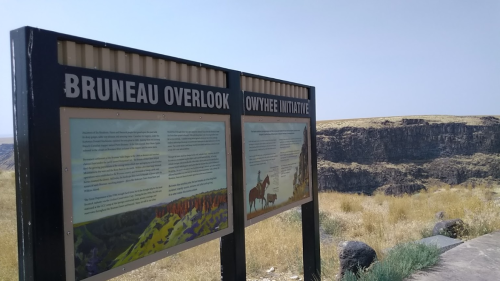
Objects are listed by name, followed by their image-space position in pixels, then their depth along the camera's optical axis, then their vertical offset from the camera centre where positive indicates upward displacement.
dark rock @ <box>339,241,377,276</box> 5.10 -1.79
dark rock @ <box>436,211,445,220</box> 9.16 -2.22
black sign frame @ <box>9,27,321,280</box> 1.96 -0.06
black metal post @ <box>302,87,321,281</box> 4.81 -1.34
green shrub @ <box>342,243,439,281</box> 4.25 -1.69
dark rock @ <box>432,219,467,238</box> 6.85 -1.92
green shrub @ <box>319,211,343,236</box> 8.72 -2.35
